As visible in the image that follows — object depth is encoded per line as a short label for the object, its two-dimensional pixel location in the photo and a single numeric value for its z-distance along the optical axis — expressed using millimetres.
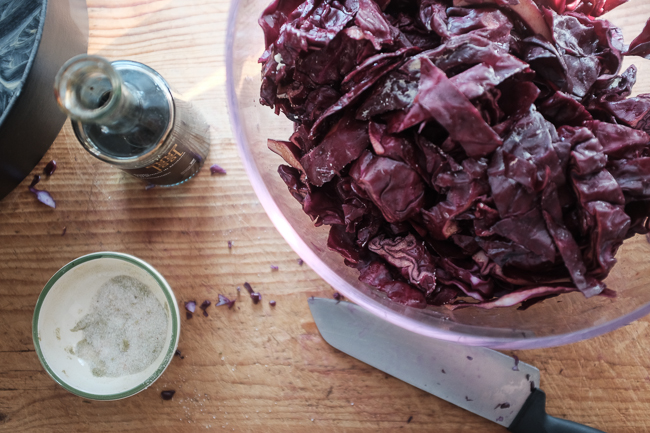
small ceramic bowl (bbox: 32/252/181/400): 470
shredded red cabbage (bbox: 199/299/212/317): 493
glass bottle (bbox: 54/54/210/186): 402
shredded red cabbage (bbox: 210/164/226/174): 496
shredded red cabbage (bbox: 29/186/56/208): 508
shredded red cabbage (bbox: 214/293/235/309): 490
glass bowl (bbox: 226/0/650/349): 405
